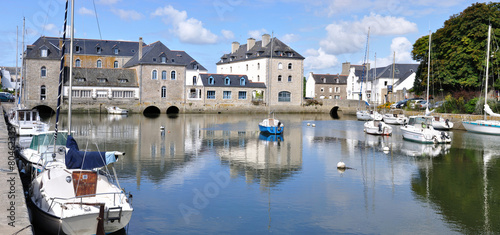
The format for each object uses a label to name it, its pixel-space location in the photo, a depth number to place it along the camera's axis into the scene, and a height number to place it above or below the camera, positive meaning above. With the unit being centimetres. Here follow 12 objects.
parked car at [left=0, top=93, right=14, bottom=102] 6497 +204
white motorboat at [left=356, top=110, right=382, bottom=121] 5716 -5
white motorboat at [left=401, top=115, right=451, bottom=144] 3188 -127
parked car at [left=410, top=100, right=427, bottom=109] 5418 +135
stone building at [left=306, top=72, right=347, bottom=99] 9075 +572
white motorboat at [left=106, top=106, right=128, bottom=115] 6041 +36
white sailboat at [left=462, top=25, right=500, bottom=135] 3812 -84
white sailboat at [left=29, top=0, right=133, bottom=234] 1079 -221
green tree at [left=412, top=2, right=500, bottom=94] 4634 +720
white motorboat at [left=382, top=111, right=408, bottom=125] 5048 -44
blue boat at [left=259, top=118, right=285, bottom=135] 3628 -104
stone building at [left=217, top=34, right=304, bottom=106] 7344 +716
